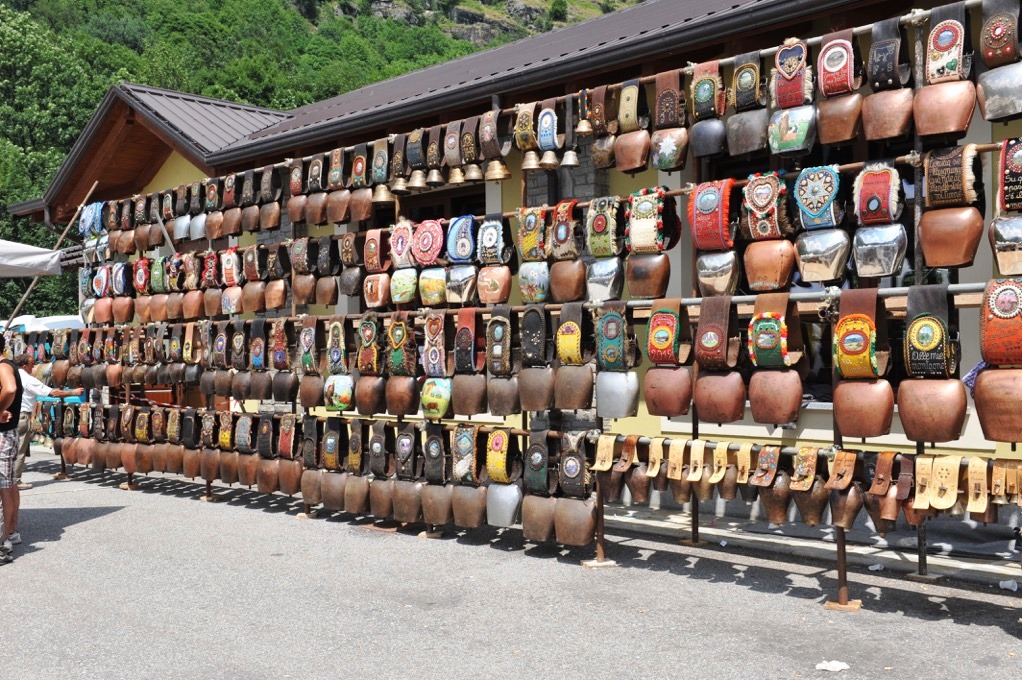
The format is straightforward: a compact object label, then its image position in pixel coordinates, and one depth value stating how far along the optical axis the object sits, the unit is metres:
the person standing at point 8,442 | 6.78
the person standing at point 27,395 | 8.09
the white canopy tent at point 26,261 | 8.32
